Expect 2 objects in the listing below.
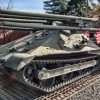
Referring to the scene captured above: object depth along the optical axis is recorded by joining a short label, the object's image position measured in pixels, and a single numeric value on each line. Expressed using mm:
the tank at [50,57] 3037
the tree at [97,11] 11596
